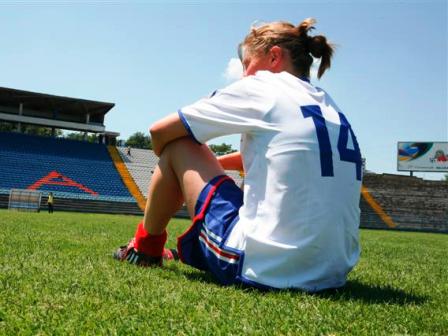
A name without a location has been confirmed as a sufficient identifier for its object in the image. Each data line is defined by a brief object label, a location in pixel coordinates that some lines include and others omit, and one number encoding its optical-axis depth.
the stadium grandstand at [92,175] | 29.83
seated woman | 2.19
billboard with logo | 41.41
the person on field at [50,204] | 23.67
